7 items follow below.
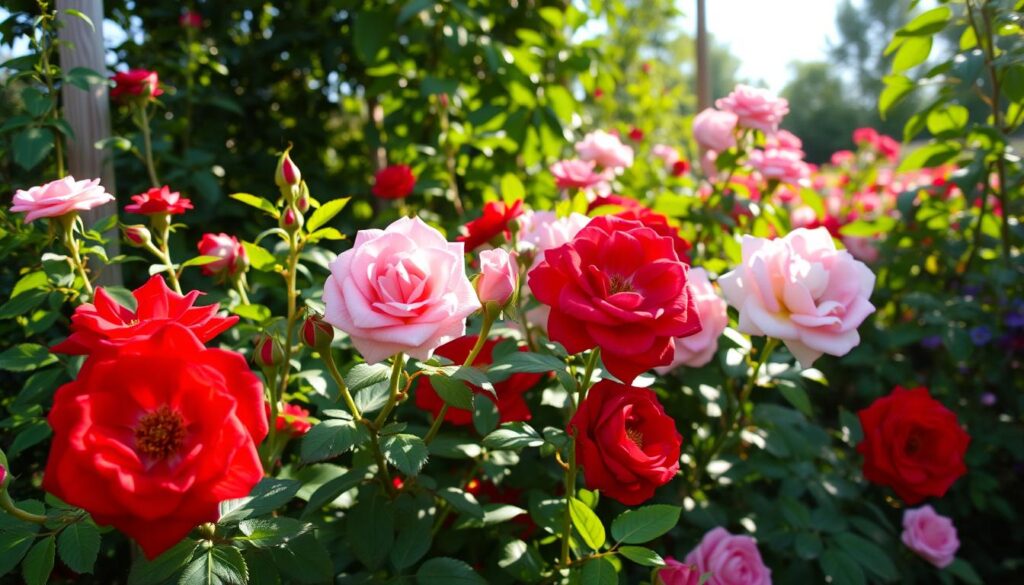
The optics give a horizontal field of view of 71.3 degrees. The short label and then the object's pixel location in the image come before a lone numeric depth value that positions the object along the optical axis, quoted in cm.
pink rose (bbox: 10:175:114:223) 88
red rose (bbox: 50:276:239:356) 67
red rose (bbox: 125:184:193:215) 101
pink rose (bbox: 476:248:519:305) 80
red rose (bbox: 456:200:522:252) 114
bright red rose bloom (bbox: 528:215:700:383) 74
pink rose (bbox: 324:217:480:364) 70
